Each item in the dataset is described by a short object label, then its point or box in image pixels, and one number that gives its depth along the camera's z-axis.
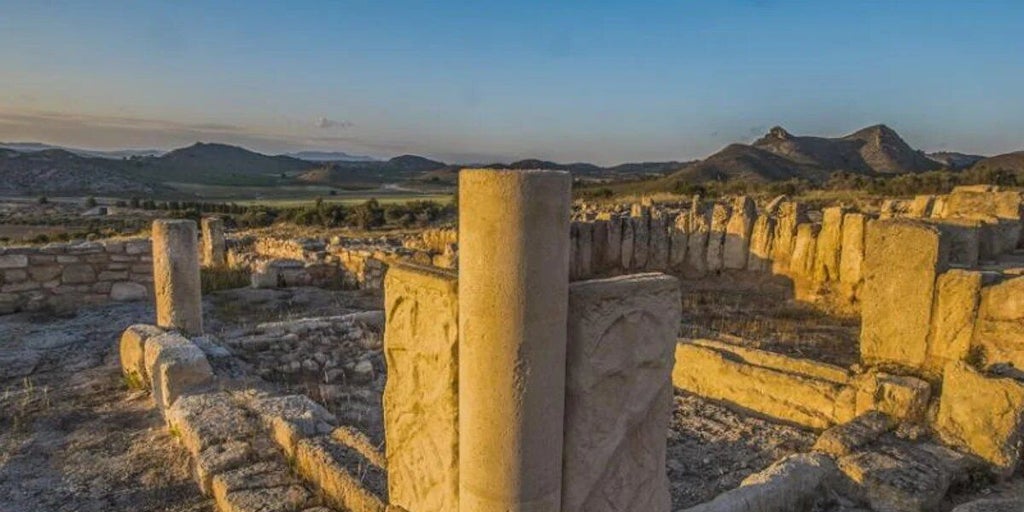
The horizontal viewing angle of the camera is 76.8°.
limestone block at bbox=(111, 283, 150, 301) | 10.61
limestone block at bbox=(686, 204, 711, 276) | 14.52
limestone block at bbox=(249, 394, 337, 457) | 5.16
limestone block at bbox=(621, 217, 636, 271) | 14.77
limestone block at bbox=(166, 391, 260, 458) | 5.25
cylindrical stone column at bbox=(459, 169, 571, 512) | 2.70
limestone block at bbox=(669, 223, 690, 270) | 14.77
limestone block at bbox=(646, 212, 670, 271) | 14.84
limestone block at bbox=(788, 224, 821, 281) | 12.86
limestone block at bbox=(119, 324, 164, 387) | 6.93
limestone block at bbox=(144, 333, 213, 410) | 6.14
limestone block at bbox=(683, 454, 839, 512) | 4.42
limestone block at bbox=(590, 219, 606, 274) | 14.52
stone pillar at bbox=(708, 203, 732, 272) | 14.35
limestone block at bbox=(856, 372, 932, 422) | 6.02
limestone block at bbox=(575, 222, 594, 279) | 14.18
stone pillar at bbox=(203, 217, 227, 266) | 16.47
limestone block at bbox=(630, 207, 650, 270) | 14.82
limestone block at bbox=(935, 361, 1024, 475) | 5.27
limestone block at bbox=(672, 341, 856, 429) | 6.83
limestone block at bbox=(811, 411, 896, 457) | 5.48
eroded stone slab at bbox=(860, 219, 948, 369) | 6.68
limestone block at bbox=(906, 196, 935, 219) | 15.88
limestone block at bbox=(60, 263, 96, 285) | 10.23
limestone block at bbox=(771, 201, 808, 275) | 13.41
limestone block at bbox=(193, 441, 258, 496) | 4.76
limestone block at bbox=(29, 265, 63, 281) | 10.03
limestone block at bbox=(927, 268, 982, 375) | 6.43
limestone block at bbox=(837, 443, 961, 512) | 4.78
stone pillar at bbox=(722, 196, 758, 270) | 14.05
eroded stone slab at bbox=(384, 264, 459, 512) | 3.05
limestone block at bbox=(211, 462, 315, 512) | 4.36
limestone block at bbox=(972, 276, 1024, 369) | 6.11
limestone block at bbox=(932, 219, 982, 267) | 8.43
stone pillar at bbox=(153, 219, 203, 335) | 7.97
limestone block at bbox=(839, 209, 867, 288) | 11.66
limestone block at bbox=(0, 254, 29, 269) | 9.82
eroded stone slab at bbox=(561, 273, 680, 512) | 2.98
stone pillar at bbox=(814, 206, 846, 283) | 12.30
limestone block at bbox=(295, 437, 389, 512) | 4.21
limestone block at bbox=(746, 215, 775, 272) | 13.77
